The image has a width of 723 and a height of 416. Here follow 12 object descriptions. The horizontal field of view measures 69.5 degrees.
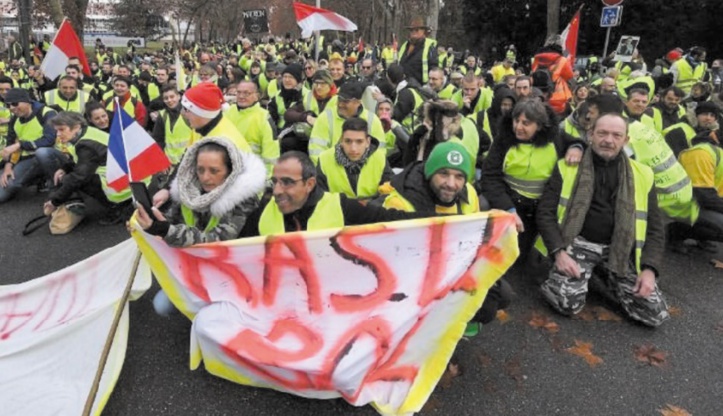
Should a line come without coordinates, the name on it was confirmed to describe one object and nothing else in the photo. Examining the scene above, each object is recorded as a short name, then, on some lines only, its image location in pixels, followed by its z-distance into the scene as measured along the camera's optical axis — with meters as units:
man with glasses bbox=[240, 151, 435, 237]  3.10
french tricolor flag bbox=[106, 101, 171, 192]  3.29
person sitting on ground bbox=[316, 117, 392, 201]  4.45
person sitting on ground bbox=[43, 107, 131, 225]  5.68
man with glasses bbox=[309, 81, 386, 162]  5.32
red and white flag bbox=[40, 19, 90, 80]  7.97
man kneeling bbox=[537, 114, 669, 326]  3.96
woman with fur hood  3.24
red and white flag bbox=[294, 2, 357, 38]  10.07
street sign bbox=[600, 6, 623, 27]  11.84
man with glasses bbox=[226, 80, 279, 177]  5.78
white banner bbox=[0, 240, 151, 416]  2.89
